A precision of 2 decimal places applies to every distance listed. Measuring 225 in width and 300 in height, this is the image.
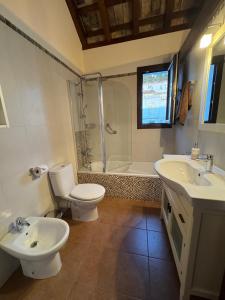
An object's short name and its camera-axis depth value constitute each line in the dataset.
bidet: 1.02
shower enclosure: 2.59
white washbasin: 0.74
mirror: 1.12
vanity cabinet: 0.77
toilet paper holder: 1.44
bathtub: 2.13
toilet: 1.68
